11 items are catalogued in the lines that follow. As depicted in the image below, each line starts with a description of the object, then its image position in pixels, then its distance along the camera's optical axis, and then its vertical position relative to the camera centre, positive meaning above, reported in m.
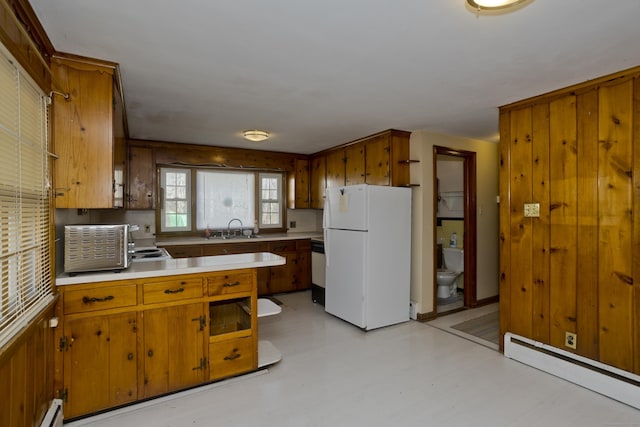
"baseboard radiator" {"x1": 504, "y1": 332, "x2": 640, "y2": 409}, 2.21 -1.18
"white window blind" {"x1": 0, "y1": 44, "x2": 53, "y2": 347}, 1.36 +0.05
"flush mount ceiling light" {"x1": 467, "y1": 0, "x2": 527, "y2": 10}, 1.43 +0.92
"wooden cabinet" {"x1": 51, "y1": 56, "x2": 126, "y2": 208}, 2.01 +0.49
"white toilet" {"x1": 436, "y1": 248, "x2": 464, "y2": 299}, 4.68 -0.90
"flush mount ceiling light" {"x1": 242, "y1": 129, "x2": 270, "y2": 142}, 3.85 +0.90
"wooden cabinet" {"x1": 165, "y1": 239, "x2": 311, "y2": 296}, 4.46 -0.70
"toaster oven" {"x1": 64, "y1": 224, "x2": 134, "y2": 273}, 2.04 -0.23
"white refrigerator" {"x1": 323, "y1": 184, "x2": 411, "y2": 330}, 3.53 -0.49
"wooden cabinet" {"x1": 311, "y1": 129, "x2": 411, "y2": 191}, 3.85 +0.65
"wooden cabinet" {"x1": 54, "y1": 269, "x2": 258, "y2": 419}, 2.02 -0.86
